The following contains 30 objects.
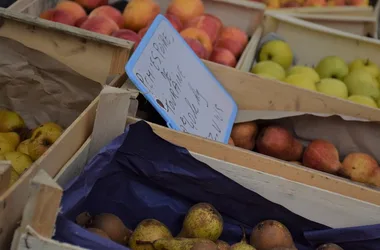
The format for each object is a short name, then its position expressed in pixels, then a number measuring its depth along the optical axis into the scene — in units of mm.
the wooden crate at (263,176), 1534
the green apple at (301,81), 2521
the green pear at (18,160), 1708
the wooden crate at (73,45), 1986
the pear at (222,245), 1488
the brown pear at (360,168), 2122
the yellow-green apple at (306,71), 2684
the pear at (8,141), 1843
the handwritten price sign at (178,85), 1702
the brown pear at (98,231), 1365
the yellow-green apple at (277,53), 2865
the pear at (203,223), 1501
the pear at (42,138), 1815
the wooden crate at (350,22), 3246
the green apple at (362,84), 2643
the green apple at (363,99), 2474
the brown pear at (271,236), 1513
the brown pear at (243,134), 2191
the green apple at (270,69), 2643
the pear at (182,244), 1375
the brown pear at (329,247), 1530
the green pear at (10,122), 2004
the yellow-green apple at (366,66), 2846
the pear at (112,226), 1453
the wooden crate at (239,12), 2992
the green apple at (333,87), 2574
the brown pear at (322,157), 2139
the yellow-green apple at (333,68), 2822
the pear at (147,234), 1435
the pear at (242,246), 1464
